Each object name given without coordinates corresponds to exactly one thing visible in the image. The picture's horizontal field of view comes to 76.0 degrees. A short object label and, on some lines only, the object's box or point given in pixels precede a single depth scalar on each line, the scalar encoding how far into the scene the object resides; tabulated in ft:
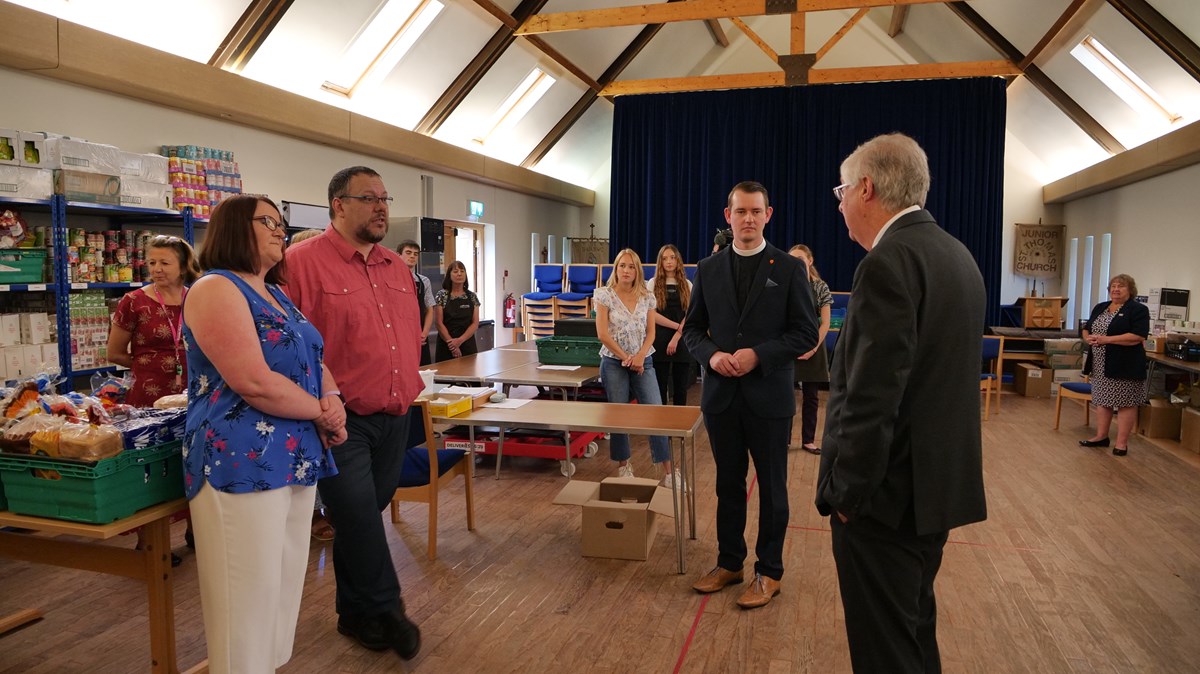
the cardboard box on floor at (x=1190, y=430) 20.31
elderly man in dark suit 5.51
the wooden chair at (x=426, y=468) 12.23
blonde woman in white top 15.85
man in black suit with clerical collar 10.02
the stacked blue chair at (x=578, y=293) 36.60
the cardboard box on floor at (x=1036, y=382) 30.58
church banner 40.86
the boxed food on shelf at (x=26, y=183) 13.32
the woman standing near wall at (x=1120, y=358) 19.98
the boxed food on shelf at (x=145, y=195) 15.61
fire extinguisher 41.01
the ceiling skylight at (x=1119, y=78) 27.07
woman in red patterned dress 11.93
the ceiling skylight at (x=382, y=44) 25.13
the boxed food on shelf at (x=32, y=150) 13.73
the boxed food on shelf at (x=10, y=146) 13.37
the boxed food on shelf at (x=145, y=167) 15.62
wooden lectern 34.09
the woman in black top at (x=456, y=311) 21.50
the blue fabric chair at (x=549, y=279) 40.04
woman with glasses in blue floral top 6.42
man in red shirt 8.46
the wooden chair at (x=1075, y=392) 22.85
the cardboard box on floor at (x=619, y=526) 12.30
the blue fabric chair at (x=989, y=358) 25.58
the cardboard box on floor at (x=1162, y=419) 22.02
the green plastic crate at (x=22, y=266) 13.66
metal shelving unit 14.10
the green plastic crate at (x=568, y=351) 18.81
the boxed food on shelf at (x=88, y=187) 14.28
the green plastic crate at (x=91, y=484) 6.60
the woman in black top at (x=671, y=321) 18.89
